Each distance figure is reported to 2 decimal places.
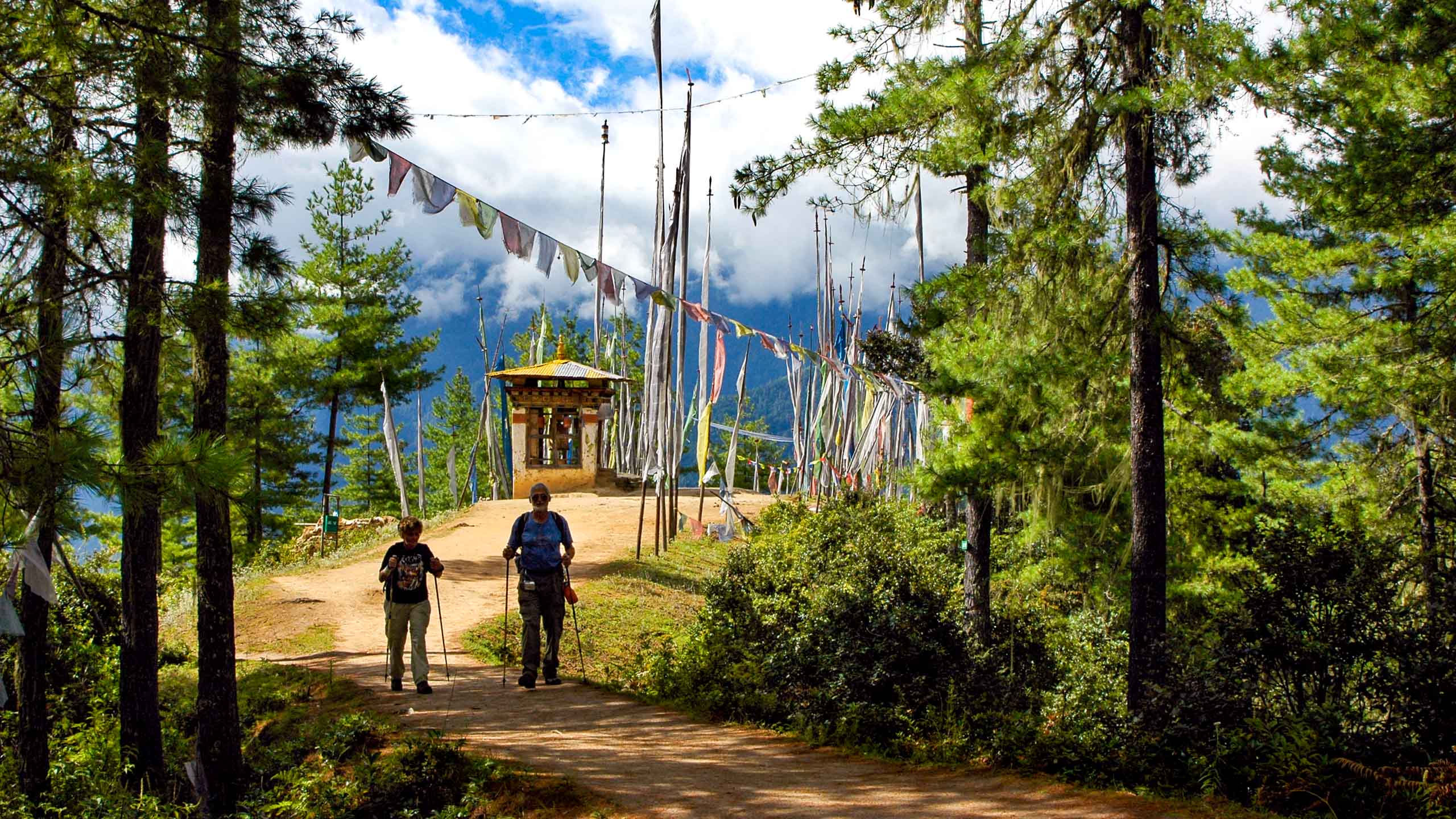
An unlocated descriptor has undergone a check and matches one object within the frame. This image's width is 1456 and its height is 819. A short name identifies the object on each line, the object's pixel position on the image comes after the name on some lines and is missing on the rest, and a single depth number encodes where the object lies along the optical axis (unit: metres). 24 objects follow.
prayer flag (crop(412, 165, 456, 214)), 10.48
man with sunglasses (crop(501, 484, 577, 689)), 9.06
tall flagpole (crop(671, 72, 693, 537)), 18.41
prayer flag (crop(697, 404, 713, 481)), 18.65
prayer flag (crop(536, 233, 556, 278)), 12.15
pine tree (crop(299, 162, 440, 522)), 28.20
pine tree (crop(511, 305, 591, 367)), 36.91
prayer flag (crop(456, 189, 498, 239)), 11.11
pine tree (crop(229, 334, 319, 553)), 27.02
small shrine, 28.59
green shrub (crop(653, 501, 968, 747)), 7.84
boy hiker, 9.05
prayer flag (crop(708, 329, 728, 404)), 18.31
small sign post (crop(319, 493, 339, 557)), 19.58
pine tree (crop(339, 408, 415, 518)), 37.25
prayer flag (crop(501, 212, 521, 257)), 11.69
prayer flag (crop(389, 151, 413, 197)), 10.05
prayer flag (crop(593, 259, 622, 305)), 13.42
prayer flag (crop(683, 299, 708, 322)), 15.41
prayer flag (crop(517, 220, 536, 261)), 11.93
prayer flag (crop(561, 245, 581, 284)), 12.35
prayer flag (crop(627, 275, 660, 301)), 13.68
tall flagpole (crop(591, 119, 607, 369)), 28.69
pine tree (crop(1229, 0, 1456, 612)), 8.67
